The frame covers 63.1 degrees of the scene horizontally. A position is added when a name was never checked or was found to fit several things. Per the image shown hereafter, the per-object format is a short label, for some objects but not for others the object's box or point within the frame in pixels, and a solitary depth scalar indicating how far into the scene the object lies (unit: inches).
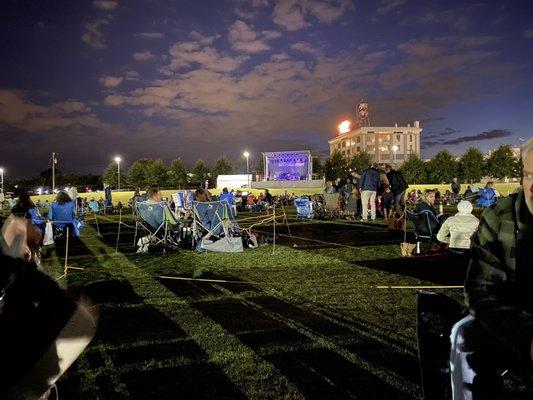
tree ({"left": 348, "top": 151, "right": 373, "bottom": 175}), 3403.3
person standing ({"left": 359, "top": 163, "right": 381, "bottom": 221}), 623.4
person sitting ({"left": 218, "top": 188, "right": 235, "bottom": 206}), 730.6
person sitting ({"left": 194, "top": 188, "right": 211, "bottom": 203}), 471.2
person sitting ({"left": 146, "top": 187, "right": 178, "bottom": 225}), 395.5
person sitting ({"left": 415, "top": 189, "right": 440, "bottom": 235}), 329.1
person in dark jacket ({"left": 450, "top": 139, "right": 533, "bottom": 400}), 69.6
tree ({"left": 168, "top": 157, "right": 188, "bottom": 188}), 3435.0
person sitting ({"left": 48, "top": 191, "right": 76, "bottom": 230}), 402.0
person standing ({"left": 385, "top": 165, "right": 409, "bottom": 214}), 592.7
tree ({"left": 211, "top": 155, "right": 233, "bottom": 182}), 3629.4
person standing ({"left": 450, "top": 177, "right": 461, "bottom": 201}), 1108.1
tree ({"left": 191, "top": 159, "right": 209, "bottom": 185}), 3521.7
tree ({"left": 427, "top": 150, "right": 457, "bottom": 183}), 2984.7
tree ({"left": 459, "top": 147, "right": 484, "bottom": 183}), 2847.0
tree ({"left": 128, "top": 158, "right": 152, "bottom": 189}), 3585.1
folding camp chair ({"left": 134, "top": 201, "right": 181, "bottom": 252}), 394.6
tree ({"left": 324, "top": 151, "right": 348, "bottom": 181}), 3174.2
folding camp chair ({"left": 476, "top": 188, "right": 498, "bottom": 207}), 821.2
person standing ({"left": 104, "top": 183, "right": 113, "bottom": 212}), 1123.3
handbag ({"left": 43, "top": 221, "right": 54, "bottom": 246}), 391.2
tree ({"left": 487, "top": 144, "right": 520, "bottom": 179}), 2780.5
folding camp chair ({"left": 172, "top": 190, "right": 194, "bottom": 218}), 697.6
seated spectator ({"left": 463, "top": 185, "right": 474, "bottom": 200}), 934.7
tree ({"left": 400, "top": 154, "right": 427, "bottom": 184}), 3189.0
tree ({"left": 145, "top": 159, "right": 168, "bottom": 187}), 3474.4
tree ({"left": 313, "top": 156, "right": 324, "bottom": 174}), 3512.6
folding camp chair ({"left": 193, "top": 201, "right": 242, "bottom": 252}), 393.4
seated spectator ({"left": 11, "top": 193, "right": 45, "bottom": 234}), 378.0
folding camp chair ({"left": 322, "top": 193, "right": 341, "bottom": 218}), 801.6
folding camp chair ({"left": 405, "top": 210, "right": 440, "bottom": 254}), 327.6
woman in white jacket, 269.7
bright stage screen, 2102.6
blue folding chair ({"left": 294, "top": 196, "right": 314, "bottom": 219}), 796.0
